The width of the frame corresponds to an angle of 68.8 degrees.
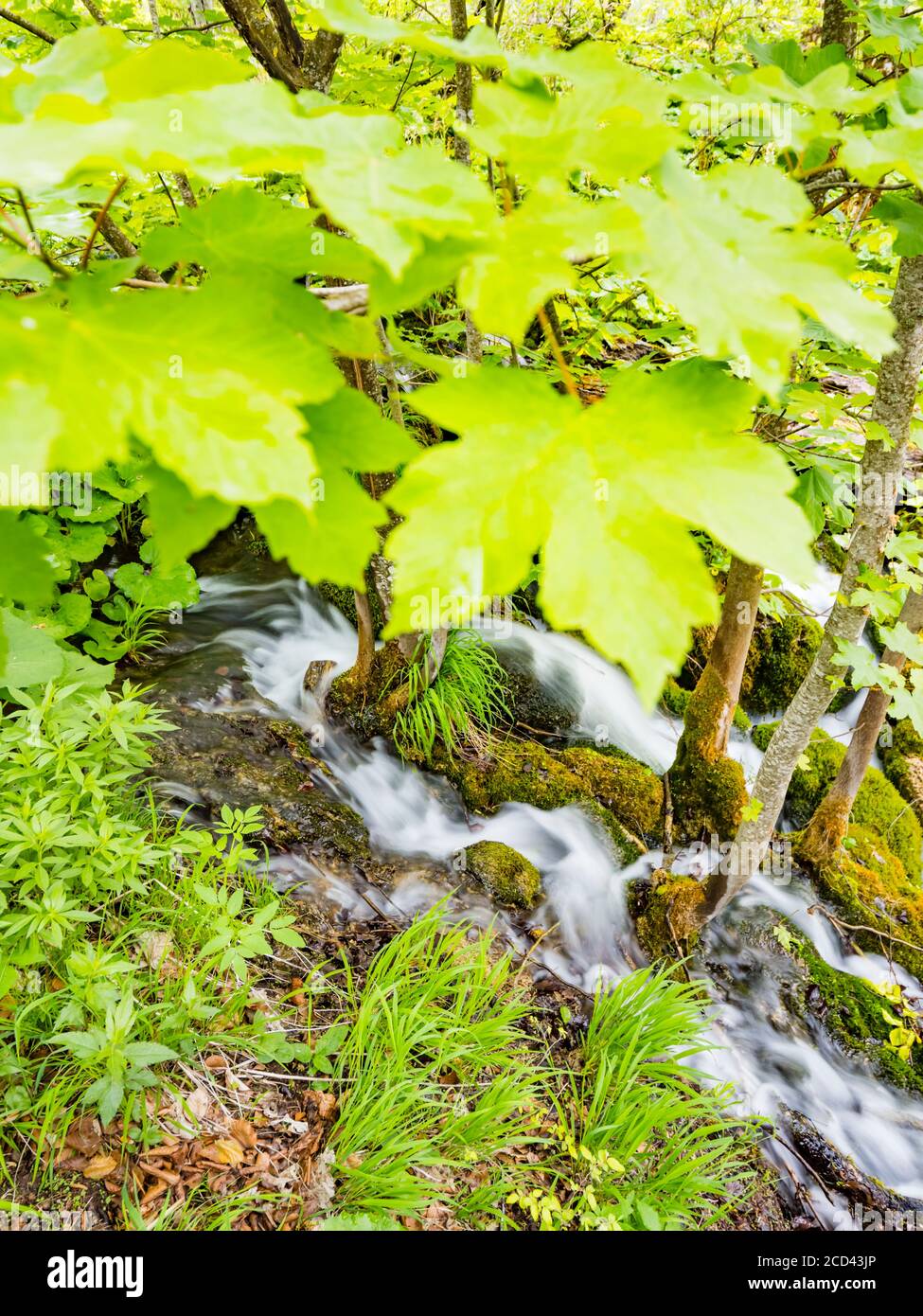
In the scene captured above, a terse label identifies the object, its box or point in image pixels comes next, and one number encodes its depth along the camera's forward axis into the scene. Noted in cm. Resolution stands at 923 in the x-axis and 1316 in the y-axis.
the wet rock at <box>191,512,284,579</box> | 485
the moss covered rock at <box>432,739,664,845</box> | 384
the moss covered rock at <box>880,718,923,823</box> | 445
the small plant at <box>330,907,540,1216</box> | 197
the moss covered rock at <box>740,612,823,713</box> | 480
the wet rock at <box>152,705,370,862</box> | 306
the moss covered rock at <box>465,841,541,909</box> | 332
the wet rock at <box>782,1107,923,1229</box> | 282
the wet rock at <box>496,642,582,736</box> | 427
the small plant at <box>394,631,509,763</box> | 382
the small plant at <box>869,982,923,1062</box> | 315
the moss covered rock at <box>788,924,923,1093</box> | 328
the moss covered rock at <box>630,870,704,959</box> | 343
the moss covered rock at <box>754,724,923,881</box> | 415
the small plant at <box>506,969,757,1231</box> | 217
